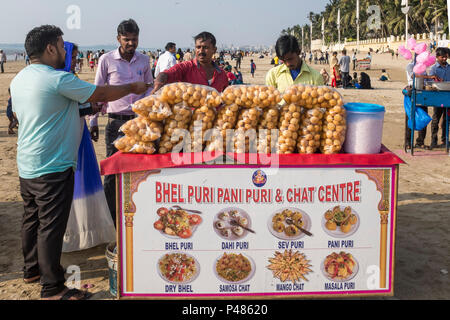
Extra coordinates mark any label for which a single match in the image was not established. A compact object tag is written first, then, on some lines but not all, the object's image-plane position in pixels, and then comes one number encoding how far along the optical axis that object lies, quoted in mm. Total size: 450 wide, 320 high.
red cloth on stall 2850
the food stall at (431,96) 7205
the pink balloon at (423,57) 6895
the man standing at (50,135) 2980
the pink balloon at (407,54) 7152
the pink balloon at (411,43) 7051
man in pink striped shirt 4125
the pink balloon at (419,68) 7021
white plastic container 2924
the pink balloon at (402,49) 7150
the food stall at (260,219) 2887
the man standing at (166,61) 9383
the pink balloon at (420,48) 6950
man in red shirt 3938
